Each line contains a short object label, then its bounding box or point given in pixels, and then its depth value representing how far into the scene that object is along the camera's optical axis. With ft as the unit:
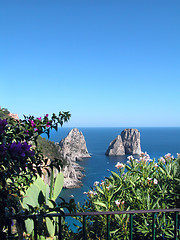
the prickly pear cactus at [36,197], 11.88
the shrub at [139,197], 9.87
